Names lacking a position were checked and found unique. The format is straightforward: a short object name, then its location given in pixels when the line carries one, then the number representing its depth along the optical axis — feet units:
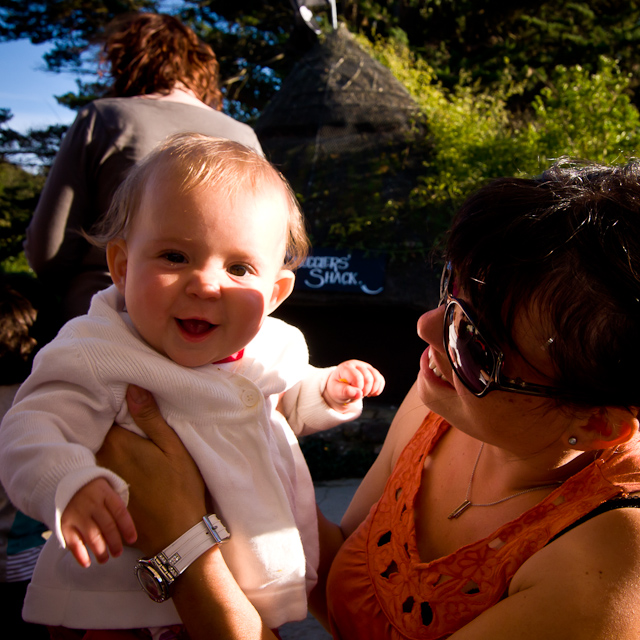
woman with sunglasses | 3.33
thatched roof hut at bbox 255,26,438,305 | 17.06
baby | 4.00
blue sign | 16.65
